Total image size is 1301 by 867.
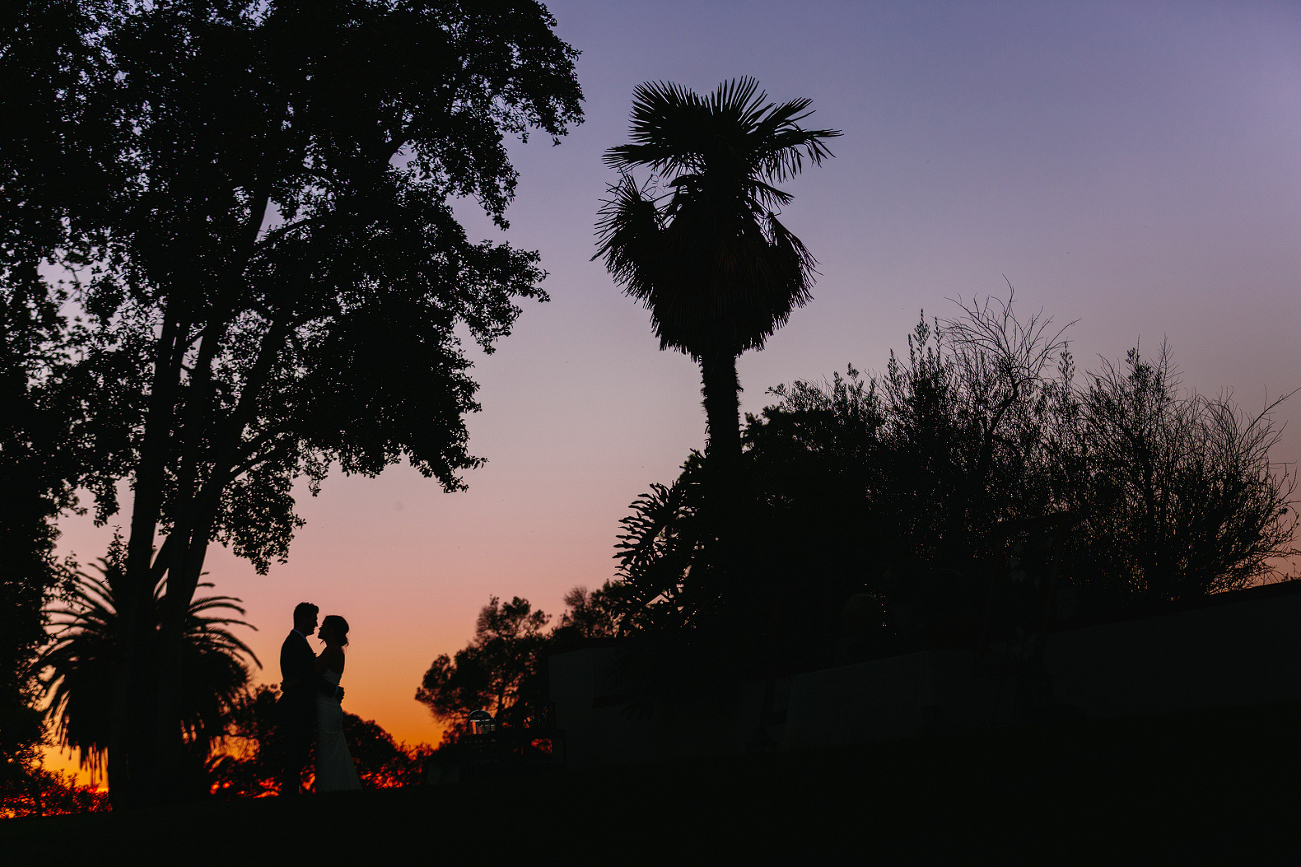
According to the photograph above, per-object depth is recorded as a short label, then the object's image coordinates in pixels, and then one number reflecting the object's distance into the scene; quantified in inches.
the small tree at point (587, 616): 2057.1
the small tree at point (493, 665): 2097.7
